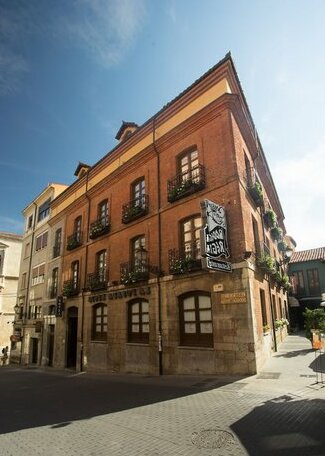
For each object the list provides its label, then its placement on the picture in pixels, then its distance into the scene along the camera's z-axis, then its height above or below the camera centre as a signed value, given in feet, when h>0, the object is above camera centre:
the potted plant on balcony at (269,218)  57.52 +17.00
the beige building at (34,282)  83.25 +9.53
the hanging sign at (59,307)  70.35 +1.89
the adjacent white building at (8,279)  112.16 +13.84
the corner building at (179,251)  37.68 +9.47
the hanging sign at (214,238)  33.75 +8.25
